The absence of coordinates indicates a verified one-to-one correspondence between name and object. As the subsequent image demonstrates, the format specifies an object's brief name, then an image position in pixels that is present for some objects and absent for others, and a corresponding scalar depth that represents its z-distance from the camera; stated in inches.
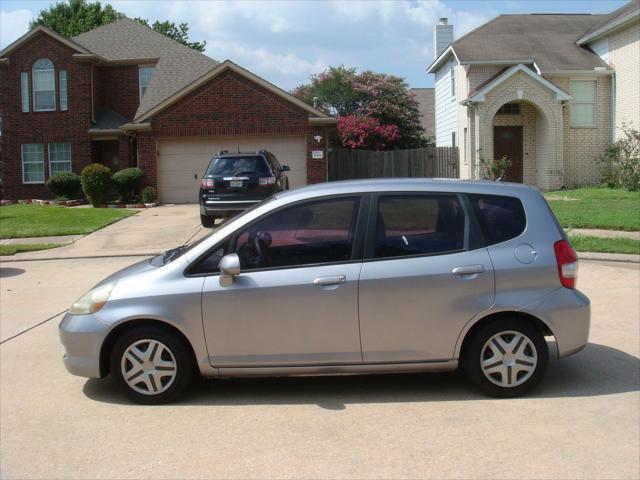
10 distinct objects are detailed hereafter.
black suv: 644.1
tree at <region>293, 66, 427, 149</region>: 1414.9
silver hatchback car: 208.7
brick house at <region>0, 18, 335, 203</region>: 969.5
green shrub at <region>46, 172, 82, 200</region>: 1083.9
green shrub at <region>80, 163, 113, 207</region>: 954.2
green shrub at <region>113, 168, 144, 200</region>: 971.9
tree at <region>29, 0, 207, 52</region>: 2230.6
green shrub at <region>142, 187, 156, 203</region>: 969.5
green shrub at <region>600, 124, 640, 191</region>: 950.4
